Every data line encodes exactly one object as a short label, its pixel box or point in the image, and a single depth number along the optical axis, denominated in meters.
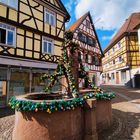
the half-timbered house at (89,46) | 19.78
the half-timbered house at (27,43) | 10.31
